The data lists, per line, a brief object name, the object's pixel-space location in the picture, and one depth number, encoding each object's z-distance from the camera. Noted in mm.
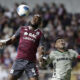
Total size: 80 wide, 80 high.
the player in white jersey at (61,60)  17141
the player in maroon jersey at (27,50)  18000
